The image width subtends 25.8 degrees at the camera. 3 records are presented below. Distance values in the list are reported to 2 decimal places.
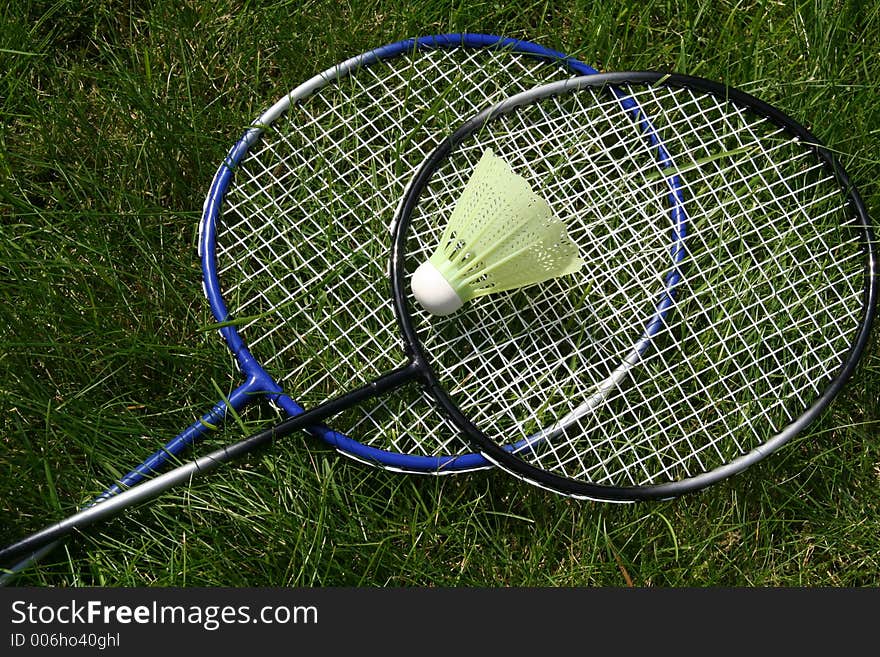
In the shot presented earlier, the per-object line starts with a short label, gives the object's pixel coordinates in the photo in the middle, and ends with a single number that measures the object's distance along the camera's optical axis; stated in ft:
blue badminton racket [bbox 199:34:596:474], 3.01
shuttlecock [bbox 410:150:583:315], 2.88
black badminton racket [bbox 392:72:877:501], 3.02
